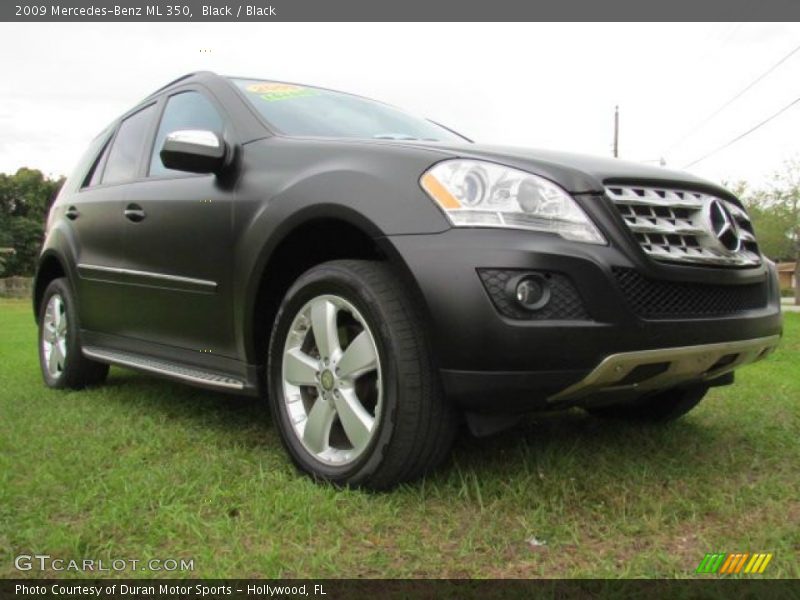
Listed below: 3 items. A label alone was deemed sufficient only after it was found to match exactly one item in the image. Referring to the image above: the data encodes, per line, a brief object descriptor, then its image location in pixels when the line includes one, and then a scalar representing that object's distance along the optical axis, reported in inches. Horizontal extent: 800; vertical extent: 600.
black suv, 84.5
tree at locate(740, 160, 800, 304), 1401.3
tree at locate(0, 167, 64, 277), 1879.9
